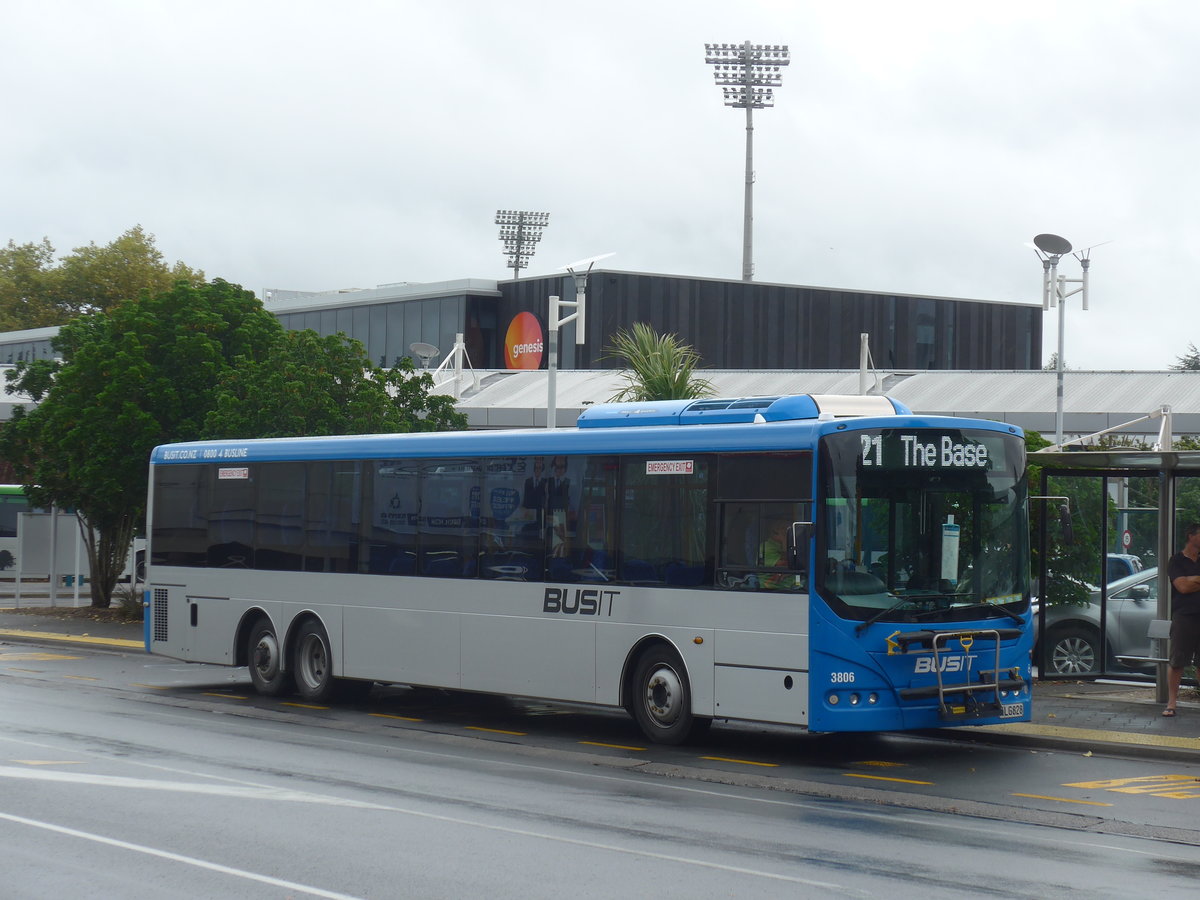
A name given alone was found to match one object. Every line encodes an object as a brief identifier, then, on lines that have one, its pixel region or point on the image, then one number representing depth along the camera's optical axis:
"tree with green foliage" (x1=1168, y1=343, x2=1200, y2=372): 82.69
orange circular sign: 62.25
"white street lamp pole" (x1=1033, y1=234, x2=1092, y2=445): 30.03
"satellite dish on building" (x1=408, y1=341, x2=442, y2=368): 40.72
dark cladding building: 59.62
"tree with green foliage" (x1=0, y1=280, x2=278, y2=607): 29.73
